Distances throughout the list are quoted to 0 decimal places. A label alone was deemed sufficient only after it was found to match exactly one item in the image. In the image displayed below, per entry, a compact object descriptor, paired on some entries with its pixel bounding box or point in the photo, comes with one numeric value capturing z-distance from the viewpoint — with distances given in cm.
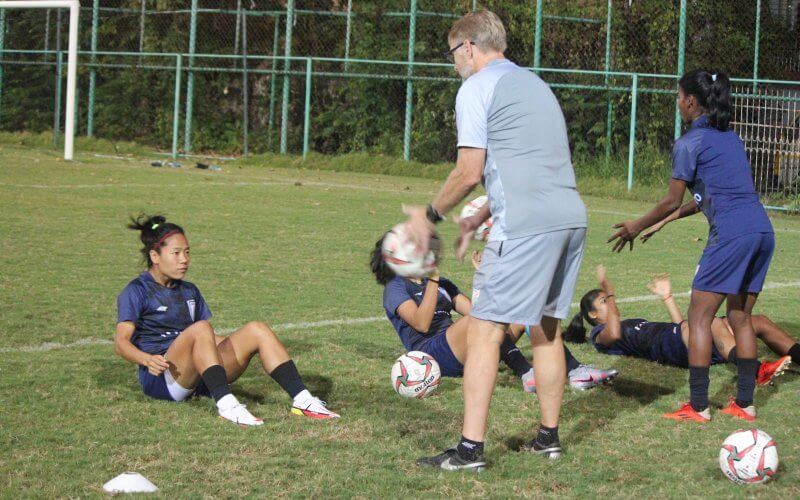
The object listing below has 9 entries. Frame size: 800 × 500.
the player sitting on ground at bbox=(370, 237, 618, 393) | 1210
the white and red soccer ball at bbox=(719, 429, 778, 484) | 881
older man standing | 876
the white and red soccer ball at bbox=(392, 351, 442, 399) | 1142
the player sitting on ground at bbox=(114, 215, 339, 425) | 1064
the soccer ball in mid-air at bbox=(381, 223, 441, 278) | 932
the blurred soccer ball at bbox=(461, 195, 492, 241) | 1178
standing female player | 1075
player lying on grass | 1316
